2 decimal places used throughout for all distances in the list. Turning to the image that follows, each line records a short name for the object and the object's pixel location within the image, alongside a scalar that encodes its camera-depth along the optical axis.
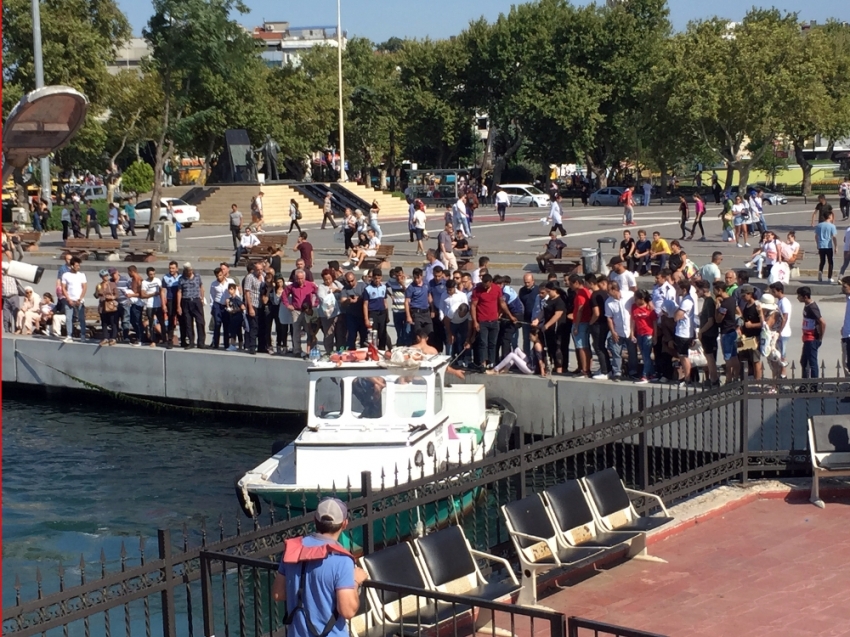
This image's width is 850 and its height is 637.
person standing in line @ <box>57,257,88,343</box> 21.19
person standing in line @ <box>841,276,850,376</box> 14.91
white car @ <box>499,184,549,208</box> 60.91
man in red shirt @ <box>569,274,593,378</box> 16.34
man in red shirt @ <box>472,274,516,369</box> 17.31
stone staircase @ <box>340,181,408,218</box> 56.69
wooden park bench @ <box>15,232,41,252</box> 37.35
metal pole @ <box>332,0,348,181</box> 57.53
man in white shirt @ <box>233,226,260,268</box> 32.47
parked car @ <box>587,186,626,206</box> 59.88
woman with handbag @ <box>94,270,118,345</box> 20.83
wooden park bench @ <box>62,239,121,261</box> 35.62
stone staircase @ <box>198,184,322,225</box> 53.09
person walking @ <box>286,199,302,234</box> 42.81
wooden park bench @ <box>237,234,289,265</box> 30.91
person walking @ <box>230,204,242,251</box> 35.09
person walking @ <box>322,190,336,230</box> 46.00
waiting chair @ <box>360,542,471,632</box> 7.00
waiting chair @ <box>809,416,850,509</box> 10.77
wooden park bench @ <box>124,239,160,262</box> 34.66
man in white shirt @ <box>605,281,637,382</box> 15.92
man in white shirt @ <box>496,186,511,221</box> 47.25
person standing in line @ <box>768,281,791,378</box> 14.86
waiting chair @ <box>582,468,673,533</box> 9.32
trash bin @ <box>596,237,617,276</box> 26.16
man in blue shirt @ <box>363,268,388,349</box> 18.33
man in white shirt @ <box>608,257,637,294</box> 16.64
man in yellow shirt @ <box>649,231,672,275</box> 24.61
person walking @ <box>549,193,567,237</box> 33.96
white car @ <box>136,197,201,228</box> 50.13
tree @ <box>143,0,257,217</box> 39.44
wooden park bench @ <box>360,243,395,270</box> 28.95
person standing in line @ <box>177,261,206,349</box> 19.80
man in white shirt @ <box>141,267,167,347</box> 20.45
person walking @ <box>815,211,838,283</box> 23.88
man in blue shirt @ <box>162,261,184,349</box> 20.05
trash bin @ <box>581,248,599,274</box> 25.77
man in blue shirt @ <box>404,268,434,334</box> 18.42
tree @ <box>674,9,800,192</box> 56.16
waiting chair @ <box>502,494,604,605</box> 8.34
